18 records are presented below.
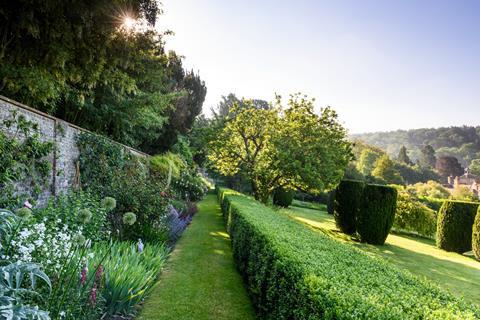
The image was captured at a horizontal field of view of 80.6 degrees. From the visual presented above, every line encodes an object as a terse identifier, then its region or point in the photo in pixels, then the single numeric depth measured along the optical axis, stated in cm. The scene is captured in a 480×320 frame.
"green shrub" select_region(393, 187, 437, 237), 1564
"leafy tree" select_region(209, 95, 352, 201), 1358
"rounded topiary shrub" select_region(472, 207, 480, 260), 1103
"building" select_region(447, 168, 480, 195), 5112
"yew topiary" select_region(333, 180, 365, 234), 1254
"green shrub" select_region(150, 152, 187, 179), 1425
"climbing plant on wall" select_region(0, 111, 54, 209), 466
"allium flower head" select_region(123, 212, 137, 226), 302
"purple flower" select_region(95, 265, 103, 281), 317
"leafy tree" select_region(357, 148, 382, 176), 5969
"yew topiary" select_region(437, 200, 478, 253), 1258
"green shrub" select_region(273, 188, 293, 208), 2333
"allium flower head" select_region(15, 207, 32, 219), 257
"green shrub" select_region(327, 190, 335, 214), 2287
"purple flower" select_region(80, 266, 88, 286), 282
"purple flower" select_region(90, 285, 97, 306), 296
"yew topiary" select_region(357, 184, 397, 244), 1146
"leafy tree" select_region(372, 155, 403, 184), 4278
